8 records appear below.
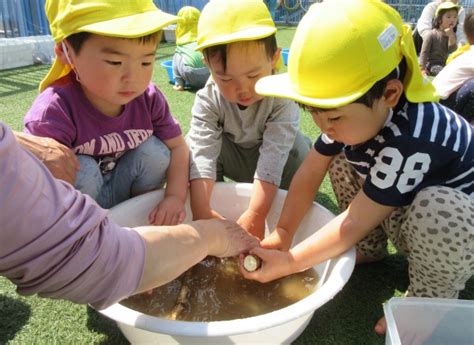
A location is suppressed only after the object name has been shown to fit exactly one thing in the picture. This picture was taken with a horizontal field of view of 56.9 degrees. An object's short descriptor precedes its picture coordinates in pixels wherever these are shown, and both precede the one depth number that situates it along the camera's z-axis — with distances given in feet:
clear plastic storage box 2.85
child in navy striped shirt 2.56
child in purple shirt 3.18
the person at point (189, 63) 9.88
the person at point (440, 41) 13.97
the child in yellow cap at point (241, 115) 3.81
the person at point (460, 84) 6.70
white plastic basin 2.30
